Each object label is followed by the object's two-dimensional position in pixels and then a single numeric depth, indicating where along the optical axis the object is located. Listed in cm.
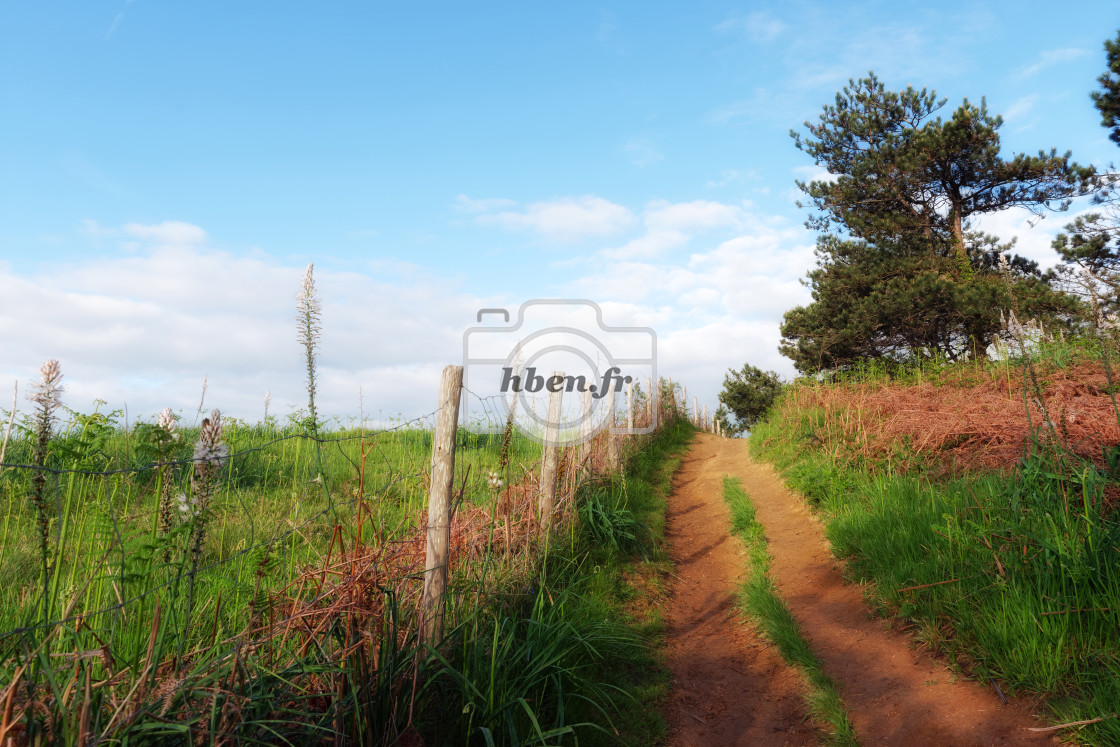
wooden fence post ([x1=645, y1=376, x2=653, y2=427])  1521
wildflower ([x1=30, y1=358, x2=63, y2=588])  207
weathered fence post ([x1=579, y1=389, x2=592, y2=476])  749
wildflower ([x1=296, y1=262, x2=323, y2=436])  497
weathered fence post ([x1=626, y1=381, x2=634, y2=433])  1169
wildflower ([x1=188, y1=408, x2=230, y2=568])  211
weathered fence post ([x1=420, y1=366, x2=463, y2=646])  323
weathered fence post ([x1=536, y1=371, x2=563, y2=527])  582
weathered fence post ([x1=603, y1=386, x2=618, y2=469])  884
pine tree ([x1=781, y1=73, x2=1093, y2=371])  1552
